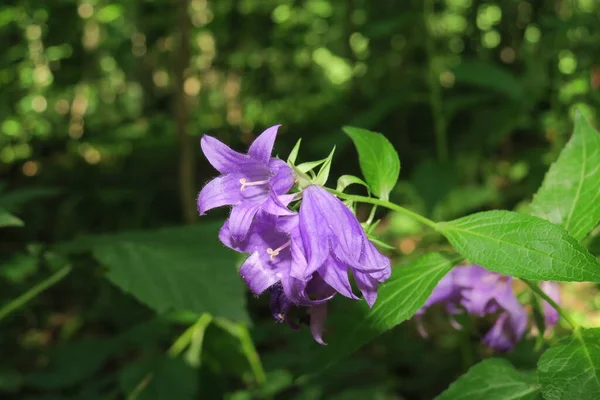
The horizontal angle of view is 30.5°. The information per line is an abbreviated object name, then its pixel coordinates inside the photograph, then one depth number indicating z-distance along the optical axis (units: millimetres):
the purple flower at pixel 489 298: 453
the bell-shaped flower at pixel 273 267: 368
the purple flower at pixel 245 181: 363
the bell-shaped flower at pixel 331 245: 354
